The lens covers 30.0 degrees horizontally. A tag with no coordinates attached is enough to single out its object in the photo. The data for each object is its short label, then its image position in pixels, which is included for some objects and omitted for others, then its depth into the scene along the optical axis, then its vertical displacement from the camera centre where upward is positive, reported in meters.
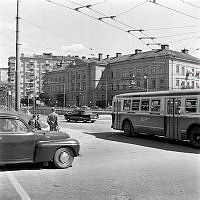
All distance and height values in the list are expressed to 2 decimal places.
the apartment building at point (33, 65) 140.76 +16.70
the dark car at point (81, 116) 34.50 -0.82
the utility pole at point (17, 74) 17.97 +1.59
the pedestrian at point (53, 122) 17.39 -0.70
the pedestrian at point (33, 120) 17.50 -0.65
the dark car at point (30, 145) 8.98 -0.95
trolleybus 14.59 -0.27
